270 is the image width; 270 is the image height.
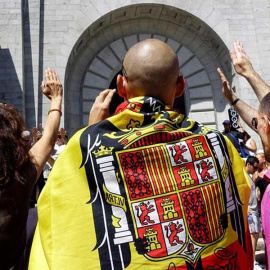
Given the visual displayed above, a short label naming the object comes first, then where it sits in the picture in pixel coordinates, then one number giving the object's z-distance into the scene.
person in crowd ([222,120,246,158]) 9.02
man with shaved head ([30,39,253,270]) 1.82
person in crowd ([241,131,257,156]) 9.57
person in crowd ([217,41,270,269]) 3.21
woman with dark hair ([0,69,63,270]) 1.91
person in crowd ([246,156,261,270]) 6.02
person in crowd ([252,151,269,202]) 6.76
